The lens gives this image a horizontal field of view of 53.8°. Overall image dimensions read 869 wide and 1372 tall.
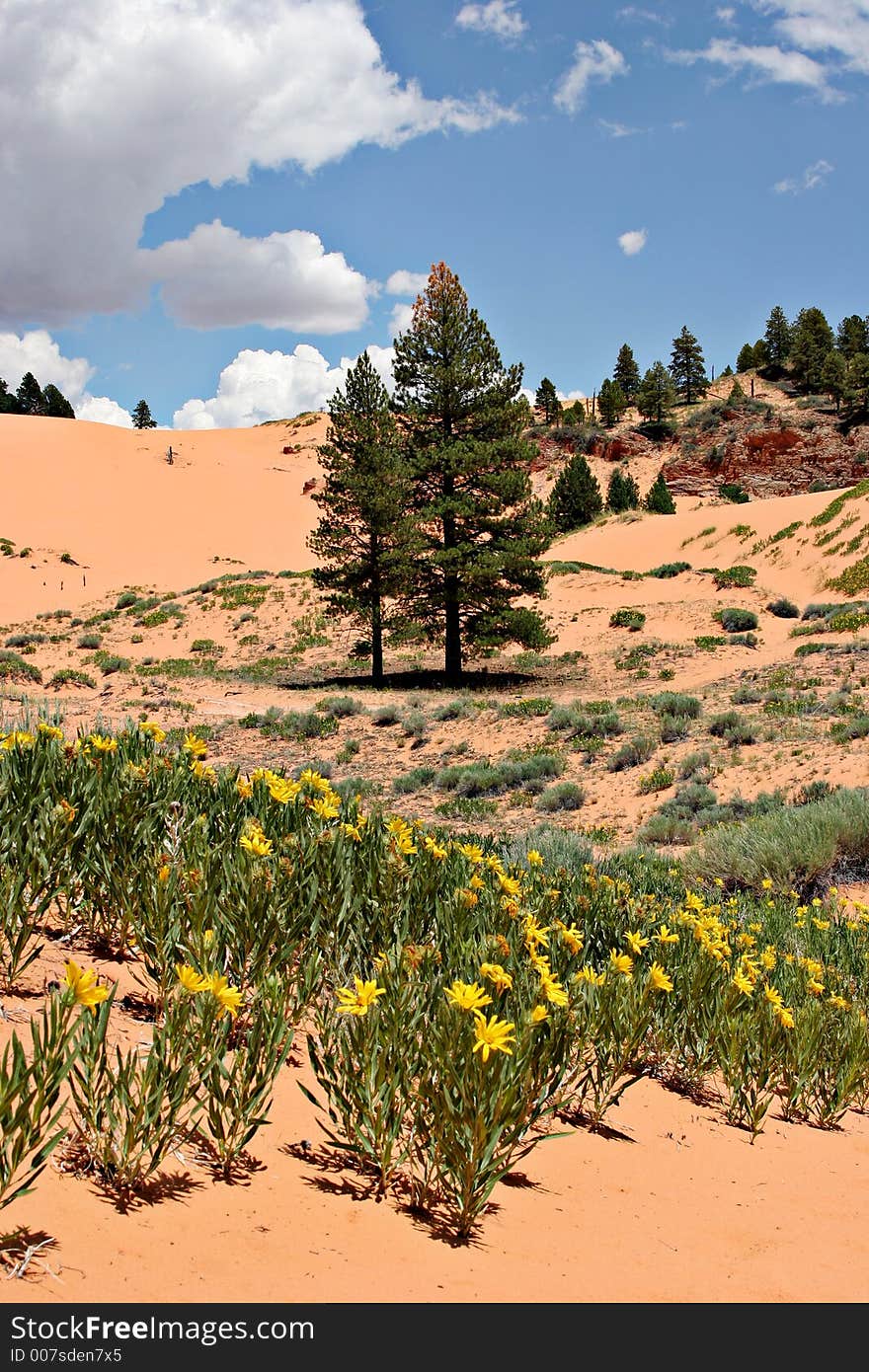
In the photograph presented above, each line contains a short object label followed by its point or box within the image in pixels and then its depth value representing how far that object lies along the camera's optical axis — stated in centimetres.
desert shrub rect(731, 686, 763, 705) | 1653
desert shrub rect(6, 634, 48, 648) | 3159
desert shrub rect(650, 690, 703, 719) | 1634
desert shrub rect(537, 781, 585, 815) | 1327
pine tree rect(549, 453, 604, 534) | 5034
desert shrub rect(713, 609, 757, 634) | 2608
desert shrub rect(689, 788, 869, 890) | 879
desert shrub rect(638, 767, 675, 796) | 1323
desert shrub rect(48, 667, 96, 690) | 2516
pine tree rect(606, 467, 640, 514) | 5194
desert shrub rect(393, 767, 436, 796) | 1494
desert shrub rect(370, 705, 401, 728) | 1936
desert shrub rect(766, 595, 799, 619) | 2731
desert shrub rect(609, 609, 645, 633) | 2805
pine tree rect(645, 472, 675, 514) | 5081
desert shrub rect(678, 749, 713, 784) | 1313
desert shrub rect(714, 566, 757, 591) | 3094
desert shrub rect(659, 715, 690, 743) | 1517
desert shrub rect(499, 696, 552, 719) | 1842
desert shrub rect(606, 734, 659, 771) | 1447
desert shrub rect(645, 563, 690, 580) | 3406
